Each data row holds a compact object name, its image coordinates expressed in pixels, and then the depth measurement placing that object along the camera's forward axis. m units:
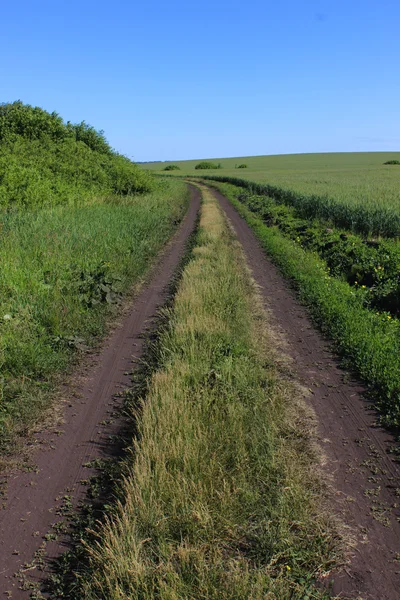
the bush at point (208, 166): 100.06
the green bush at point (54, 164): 16.62
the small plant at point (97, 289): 9.23
